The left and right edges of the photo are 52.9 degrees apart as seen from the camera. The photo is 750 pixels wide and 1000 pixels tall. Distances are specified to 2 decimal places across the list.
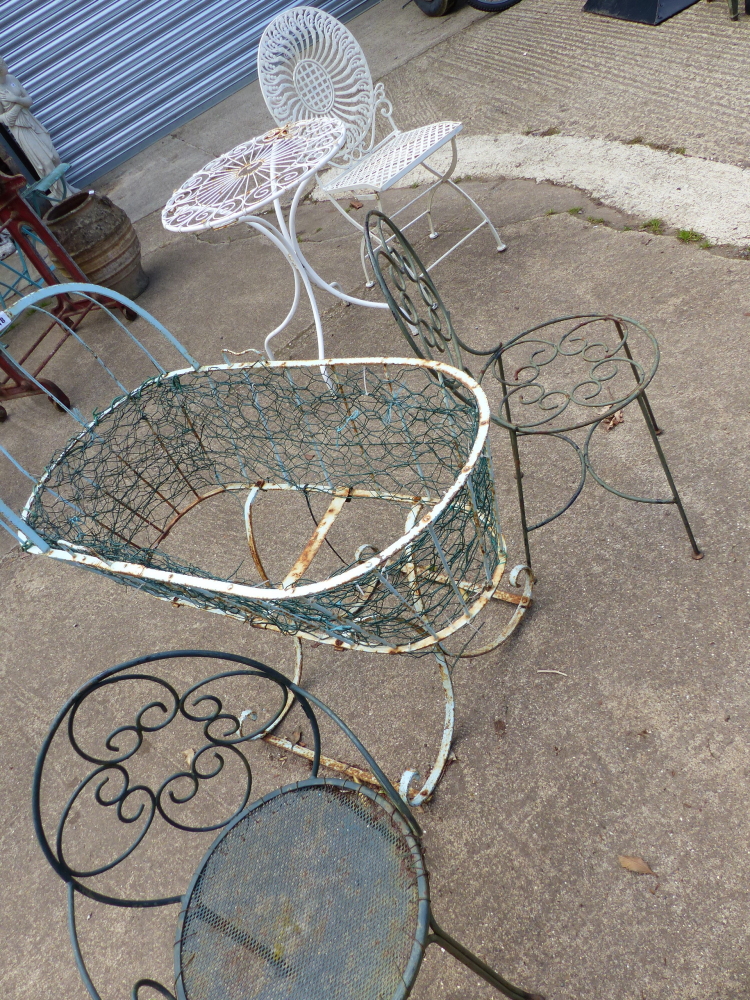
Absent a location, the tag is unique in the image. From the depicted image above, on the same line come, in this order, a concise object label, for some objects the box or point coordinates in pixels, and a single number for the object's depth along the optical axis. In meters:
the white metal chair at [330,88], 3.61
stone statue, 5.80
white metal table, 2.96
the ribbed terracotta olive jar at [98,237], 4.60
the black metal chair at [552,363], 2.04
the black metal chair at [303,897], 1.41
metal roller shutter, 6.31
